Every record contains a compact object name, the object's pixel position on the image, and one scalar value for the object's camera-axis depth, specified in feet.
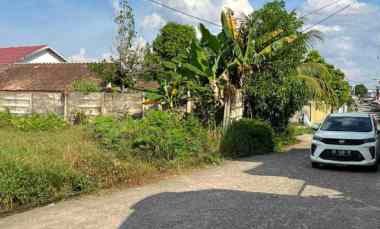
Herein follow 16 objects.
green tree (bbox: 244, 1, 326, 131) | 49.80
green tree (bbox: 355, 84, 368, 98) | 431.27
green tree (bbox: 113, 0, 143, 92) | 68.59
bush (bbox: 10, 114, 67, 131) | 46.65
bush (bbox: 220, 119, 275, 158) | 42.63
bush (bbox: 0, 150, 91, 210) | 21.30
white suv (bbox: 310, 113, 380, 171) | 33.60
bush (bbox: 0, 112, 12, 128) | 50.34
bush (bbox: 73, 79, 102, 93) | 65.39
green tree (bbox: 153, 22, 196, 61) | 100.58
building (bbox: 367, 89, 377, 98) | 489.34
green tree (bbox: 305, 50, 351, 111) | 55.02
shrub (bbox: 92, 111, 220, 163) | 32.34
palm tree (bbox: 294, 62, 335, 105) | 51.59
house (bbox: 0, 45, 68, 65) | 118.50
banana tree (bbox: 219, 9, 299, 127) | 46.26
